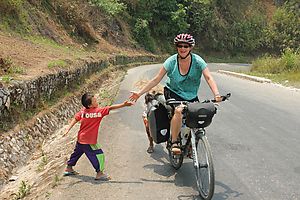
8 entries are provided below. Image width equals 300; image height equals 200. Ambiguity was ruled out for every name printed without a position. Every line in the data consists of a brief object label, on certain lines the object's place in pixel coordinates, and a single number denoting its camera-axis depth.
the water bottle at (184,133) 5.55
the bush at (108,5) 39.22
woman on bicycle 5.50
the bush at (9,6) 22.20
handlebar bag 4.97
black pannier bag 6.02
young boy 5.77
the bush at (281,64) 24.81
